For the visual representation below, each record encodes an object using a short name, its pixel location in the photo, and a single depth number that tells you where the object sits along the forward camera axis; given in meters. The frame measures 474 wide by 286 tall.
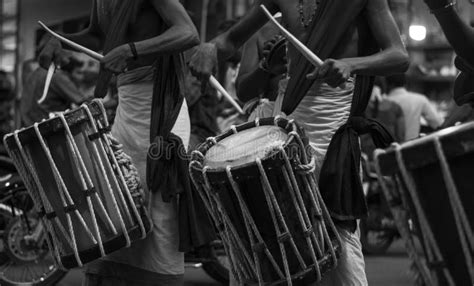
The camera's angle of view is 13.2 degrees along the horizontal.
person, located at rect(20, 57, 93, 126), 17.96
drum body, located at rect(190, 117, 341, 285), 7.51
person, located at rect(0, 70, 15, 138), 21.53
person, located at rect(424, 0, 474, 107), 6.82
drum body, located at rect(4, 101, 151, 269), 8.85
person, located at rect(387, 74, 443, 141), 22.14
